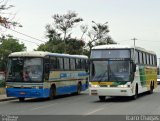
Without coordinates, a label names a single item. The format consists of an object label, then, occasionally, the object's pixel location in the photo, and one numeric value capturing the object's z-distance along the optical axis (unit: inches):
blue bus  1075.9
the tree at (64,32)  2667.3
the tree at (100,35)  3206.2
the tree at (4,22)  882.4
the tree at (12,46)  4588.1
